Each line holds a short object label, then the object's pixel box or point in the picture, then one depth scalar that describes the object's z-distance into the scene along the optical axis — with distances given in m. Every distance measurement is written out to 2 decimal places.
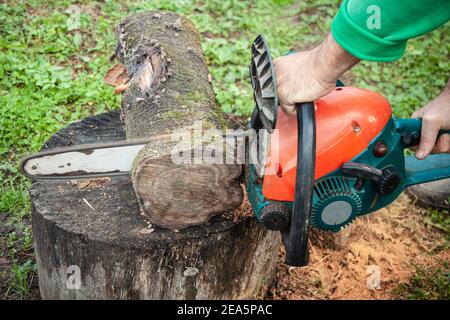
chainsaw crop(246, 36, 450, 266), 1.68
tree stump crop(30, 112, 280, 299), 1.91
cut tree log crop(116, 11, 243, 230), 1.83
